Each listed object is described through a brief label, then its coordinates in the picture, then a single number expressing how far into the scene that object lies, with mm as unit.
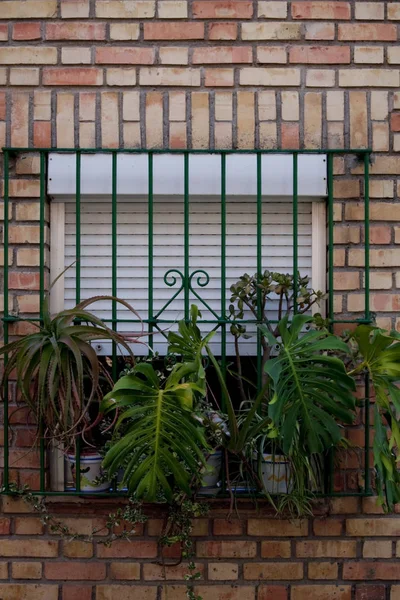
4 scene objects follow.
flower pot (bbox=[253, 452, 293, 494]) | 2775
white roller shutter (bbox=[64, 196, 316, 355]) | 2971
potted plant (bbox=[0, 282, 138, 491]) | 2600
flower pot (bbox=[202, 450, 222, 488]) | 2791
